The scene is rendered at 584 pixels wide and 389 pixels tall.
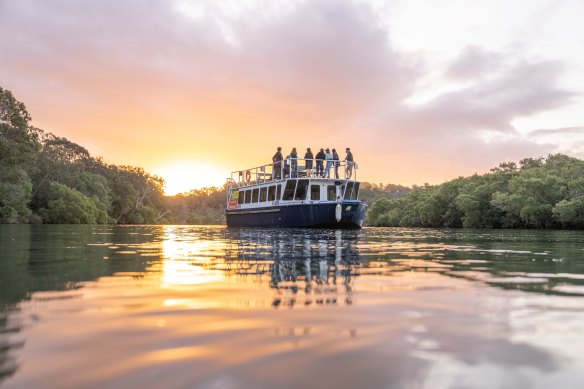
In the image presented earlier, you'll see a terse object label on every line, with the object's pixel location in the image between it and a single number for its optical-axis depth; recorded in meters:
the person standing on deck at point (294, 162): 29.80
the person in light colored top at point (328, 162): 29.66
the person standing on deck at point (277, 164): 30.62
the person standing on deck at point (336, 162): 29.85
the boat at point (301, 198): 27.28
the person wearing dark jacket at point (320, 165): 29.96
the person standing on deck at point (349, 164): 29.92
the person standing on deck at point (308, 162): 29.79
